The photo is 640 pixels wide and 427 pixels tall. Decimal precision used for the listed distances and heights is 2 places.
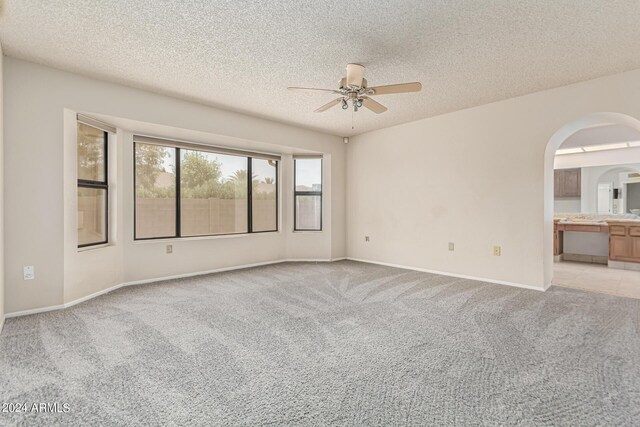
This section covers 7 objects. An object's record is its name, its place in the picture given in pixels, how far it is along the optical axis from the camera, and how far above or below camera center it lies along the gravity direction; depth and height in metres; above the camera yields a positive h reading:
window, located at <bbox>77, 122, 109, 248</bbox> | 3.63 +0.33
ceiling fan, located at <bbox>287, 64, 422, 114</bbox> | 2.83 +1.18
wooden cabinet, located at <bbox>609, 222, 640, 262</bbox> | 5.13 -0.54
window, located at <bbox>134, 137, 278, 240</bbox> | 4.51 +0.35
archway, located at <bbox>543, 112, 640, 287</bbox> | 3.61 +0.78
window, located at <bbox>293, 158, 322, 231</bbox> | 6.15 +0.35
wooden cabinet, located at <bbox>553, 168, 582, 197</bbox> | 6.54 +0.62
